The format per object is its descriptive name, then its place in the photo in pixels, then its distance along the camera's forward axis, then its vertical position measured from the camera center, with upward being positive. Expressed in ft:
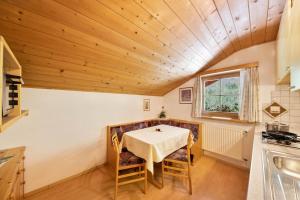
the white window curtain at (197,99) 10.11 +0.09
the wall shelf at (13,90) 2.84 +0.23
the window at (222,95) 9.10 +0.41
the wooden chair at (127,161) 5.72 -3.01
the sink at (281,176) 2.15 -1.59
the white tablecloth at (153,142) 5.82 -2.19
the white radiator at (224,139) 8.20 -2.73
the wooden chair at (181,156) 6.21 -2.90
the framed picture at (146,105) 11.16 -0.48
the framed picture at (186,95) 10.95 +0.45
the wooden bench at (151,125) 8.36 -2.20
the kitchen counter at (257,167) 2.05 -1.51
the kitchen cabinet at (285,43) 3.94 +2.08
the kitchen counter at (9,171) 2.79 -2.02
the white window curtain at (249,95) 7.73 +0.36
